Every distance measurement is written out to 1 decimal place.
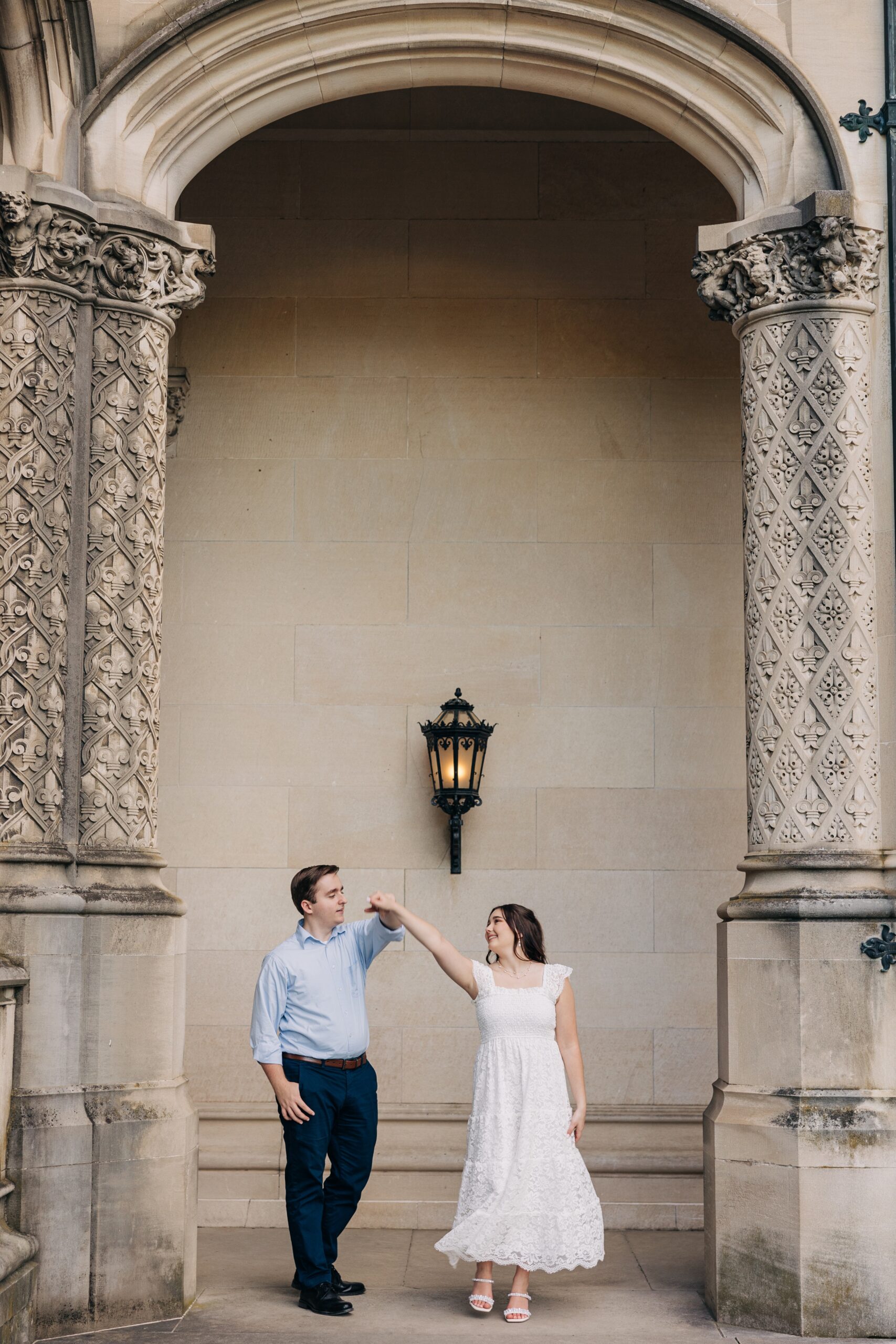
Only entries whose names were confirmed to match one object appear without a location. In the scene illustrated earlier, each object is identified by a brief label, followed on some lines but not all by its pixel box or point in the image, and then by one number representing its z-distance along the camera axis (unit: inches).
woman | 240.2
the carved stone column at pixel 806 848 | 240.5
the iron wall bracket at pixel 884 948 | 247.6
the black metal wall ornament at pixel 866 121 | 269.7
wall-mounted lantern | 334.0
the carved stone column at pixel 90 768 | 243.0
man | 250.8
